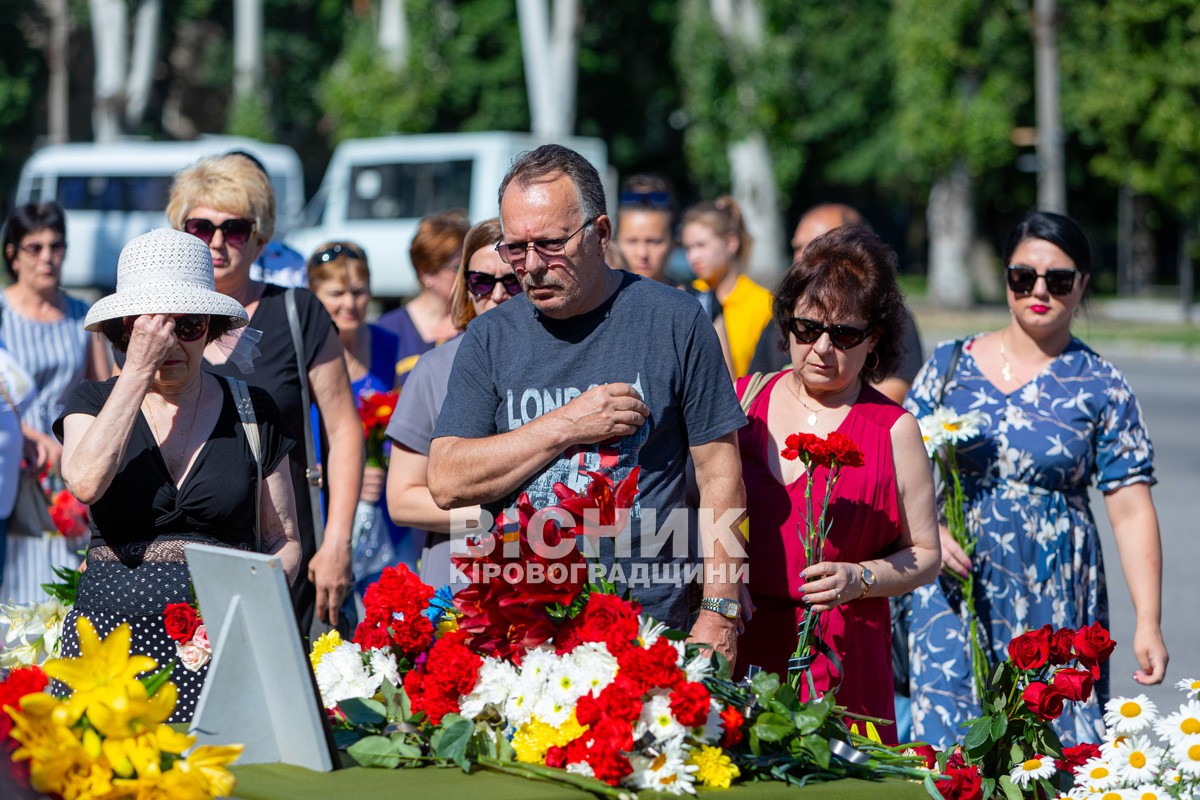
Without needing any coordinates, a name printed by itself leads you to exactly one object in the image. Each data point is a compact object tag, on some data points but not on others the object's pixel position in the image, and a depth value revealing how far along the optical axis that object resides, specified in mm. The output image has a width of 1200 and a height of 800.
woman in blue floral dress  8805
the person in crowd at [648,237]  12680
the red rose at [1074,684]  6242
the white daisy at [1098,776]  5859
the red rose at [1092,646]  6375
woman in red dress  7234
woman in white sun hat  6715
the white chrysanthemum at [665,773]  4879
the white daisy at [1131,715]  6035
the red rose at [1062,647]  6430
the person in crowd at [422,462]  7937
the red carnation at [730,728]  5086
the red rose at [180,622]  6590
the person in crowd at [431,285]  12219
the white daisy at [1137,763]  5801
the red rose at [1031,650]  6426
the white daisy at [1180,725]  5816
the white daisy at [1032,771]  6172
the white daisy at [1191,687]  6118
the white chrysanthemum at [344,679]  5516
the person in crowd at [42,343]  12297
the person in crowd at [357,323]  12211
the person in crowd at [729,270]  12820
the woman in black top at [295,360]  8680
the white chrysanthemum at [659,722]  4895
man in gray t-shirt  6312
